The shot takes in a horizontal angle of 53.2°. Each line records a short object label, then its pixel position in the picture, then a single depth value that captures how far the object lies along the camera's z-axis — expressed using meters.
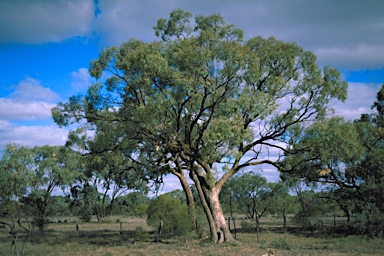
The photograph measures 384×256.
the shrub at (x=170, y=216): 23.25
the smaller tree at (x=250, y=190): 37.09
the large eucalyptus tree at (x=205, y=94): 16.58
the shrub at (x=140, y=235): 23.18
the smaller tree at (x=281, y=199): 38.50
